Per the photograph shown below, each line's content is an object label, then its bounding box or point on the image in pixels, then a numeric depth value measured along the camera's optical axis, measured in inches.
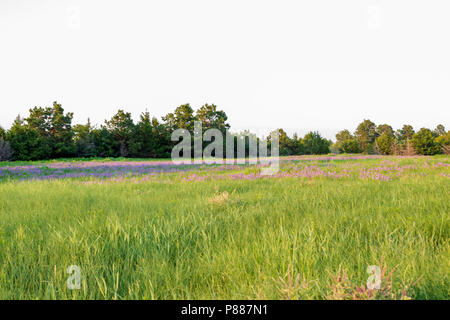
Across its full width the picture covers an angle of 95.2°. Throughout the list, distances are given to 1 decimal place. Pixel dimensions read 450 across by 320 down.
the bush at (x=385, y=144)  2726.4
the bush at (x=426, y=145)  2362.2
